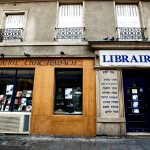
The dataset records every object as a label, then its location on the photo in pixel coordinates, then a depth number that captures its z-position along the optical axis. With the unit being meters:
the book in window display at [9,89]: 7.46
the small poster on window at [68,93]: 7.26
